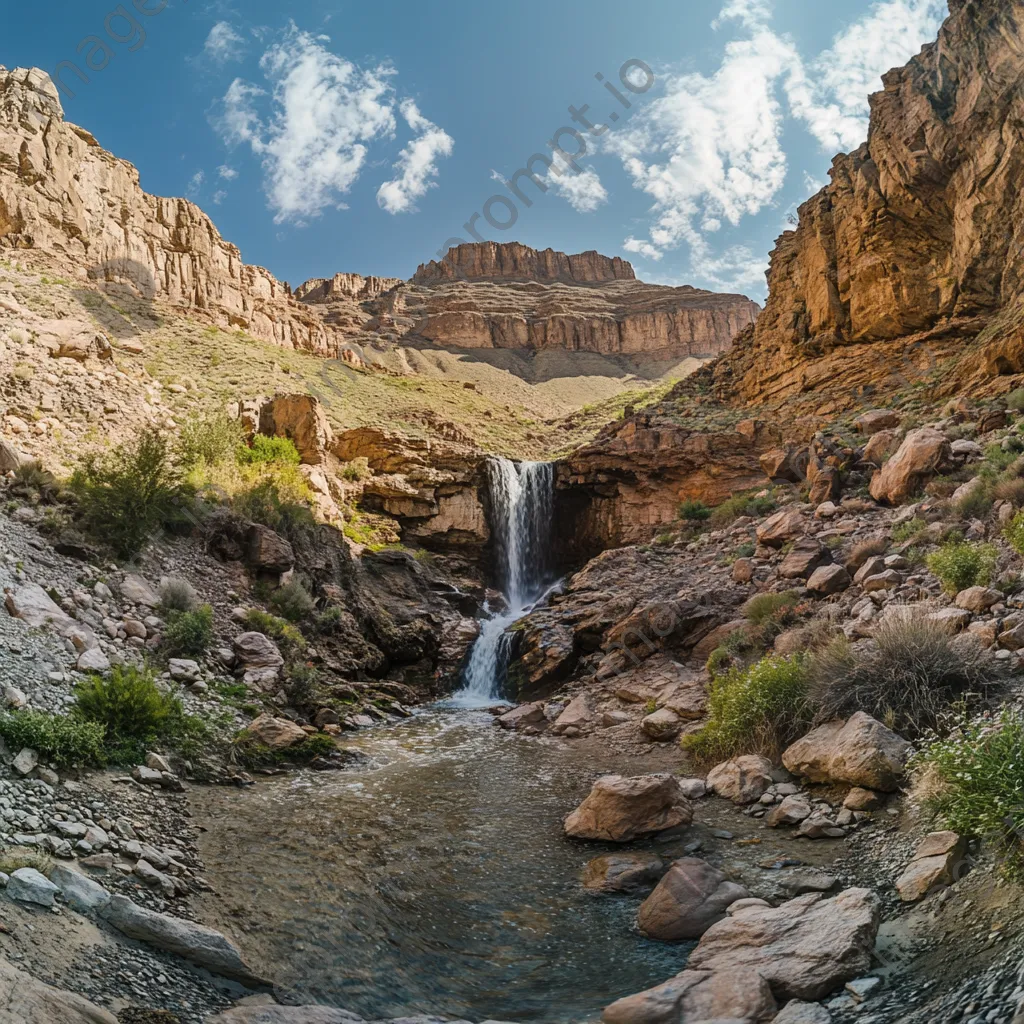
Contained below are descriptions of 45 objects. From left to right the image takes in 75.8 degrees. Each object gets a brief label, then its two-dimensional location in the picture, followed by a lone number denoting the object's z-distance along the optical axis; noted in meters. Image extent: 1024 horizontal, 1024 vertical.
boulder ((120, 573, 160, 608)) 9.74
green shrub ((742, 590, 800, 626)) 10.36
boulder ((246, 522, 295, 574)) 13.25
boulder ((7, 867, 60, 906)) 3.32
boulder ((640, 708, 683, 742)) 9.20
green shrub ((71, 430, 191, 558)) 10.72
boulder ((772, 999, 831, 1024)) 2.92
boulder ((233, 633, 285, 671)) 10.25
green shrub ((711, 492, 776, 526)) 17.84
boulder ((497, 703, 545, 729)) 11.45
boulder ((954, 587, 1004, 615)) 7.21
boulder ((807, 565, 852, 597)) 10.45
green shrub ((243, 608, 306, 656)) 11.34
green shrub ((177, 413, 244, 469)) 16.71
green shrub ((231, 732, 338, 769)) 7.77
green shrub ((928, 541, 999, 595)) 7.90
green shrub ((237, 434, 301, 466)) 18.64
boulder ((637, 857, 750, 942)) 4.32
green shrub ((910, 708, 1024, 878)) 3.56
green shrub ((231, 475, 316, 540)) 14.69
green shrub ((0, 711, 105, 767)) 5.20
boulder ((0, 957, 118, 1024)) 2.37
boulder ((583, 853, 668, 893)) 5.12
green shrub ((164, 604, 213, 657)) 9.25
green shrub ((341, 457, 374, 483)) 23.42
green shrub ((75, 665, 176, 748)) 6.57
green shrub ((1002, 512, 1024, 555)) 7.74
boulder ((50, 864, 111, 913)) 3.53
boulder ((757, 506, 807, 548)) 13.59
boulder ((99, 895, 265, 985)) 3.47
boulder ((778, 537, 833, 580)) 11.49
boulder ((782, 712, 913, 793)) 5.49
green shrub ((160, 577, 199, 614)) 10.08
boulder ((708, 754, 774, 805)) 6.42
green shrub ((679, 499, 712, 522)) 20.91
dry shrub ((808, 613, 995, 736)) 6.07
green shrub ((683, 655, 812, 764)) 7.04
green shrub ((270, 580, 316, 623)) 12.80
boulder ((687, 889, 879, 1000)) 3.25
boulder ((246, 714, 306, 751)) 8.23
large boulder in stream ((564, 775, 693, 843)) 5.92
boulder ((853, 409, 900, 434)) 17.77
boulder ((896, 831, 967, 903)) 3.82
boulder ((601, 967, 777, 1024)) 3.14
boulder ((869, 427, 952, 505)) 12.77
